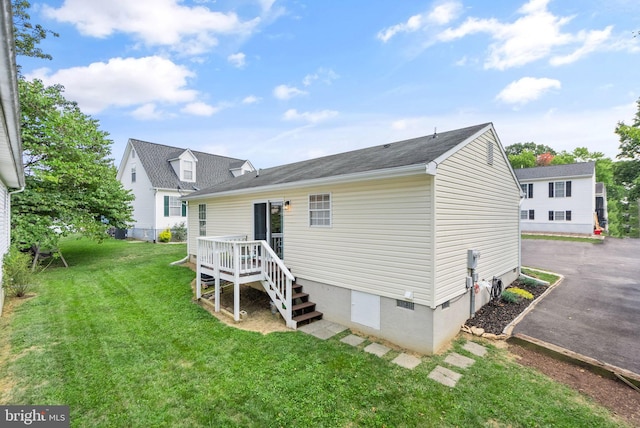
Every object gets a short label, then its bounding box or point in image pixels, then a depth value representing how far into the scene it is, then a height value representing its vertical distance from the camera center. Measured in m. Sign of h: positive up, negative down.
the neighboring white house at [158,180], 18.83 +2.21
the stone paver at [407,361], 4.69 -2.69
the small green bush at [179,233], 19.12 -1.61
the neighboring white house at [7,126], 1.68 +0.99
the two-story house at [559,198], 21.97 +0.78
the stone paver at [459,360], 4.71 -2.69
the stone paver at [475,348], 5.15 -2.72
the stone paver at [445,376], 4.20 -2.66
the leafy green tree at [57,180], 10.48 +1.28
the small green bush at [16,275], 7.16 -1.70
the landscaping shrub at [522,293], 8.05 -2.53
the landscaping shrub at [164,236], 18.27 -1.74
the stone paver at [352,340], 5.51 -2.69
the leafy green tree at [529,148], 51.72 +11.54
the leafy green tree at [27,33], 11.62 +7.94
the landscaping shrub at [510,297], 7.71 -2.53
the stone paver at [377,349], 5.12 -2.69
